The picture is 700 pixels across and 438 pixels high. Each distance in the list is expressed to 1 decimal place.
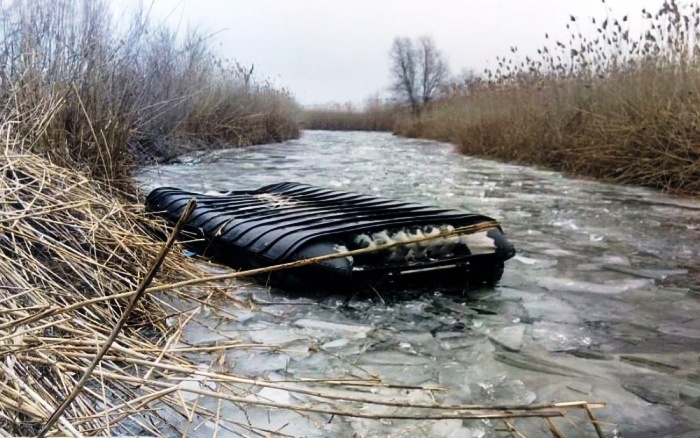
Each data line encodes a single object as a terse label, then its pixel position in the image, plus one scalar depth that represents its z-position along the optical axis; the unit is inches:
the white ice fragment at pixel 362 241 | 98.2
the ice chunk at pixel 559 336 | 78.7
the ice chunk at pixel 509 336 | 78.5
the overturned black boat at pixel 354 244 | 97.3
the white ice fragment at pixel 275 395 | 63.6
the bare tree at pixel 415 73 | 1523.1
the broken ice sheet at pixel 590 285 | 103.1
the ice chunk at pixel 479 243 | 105.5
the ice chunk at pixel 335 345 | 76.3
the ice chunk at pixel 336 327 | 82.0
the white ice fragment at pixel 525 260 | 121.1
